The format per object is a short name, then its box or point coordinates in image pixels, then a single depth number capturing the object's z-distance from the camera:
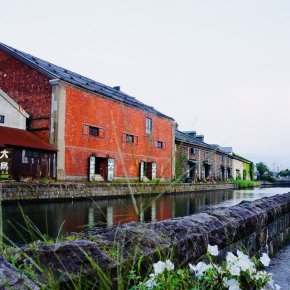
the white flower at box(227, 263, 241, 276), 1.69
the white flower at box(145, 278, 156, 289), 1.62
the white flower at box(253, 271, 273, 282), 1.72
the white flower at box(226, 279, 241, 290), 1.56
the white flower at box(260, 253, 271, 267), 1.96
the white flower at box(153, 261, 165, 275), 1.65
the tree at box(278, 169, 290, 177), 94.69
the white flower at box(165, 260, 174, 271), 1.70
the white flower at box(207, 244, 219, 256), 1.86
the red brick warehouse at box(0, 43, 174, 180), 20.55
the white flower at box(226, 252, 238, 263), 1.78
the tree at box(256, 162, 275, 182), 70.06
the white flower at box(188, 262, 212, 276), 1.76
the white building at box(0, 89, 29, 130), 20.09
